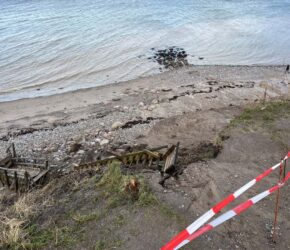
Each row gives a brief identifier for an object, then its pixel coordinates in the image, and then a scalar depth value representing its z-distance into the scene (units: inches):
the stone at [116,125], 633.4
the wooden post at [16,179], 419.5
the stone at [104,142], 567.4
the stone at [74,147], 553.9
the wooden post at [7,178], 441.1
